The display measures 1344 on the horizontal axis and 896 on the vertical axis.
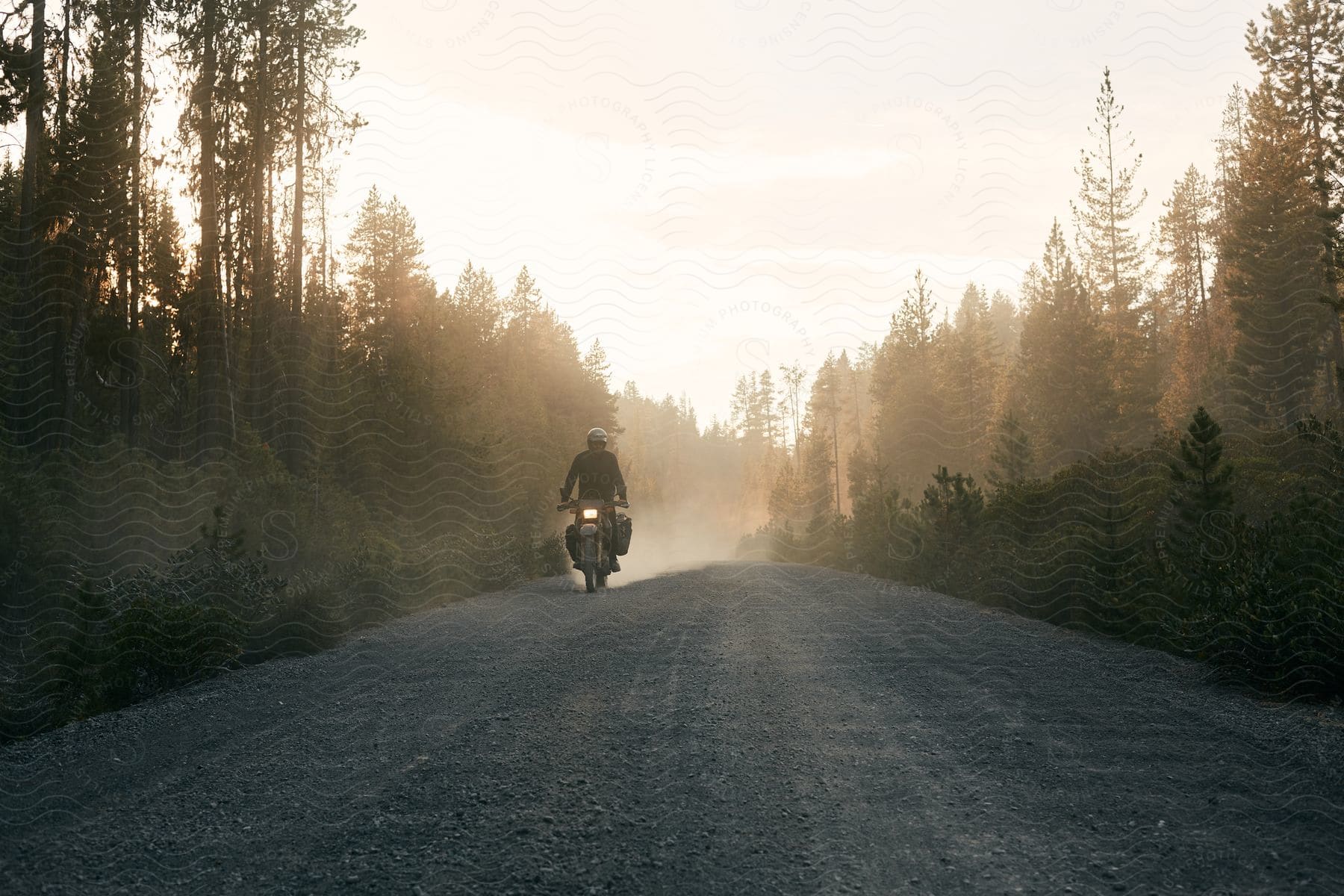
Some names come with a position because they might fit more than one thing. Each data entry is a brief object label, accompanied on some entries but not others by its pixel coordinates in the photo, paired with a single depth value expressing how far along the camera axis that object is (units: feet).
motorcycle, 43.11
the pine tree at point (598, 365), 183.52
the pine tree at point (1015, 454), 115.65
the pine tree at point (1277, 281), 106.63
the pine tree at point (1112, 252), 164.55
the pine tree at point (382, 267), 131.34
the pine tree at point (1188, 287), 173.88
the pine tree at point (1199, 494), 28.25
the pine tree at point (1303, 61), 105.50
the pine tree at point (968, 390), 174.40
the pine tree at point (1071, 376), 128.57
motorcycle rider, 45.47
